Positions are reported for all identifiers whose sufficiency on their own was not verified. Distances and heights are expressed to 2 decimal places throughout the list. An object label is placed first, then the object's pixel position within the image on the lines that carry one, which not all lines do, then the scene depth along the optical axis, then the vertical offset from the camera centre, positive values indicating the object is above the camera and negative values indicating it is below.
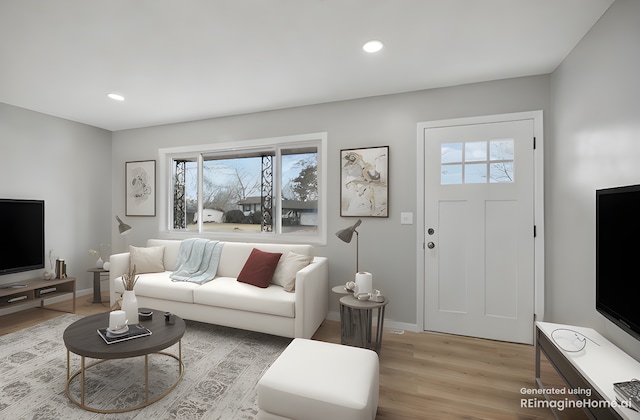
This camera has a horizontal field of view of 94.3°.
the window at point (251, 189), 3.63 +0.28
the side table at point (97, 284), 3.88 -0.98
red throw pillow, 3.05 -0.62
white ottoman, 1.43 -0.90
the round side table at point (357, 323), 2.55 -1.00
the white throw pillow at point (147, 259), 3.62 -0.62
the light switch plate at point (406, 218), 3.09 -0.08
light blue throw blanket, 3.40 -0.61
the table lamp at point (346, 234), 2.75 -0.22
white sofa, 2.68 -0.86
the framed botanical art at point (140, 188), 4.38 +0.32
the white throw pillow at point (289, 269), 2.94 -0.60
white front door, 2.75 -0.19
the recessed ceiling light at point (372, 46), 2.23 +1.25
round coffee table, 1.82 -0.87
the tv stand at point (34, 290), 3.14 -0.93
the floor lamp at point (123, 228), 4.03 -0.25
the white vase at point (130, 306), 2.19 -0.72
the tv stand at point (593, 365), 1.28 -0.78
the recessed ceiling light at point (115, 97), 3.20 +1.24
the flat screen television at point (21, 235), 3.29 -0.30
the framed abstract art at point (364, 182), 3.17 +0.31
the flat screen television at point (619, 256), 1.43 -0.24
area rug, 1.86 -1.25
